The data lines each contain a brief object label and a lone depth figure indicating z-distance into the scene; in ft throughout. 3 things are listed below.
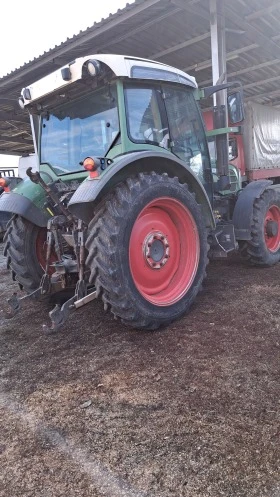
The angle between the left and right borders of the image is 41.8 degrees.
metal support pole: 14.73
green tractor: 9.18
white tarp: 23.02
